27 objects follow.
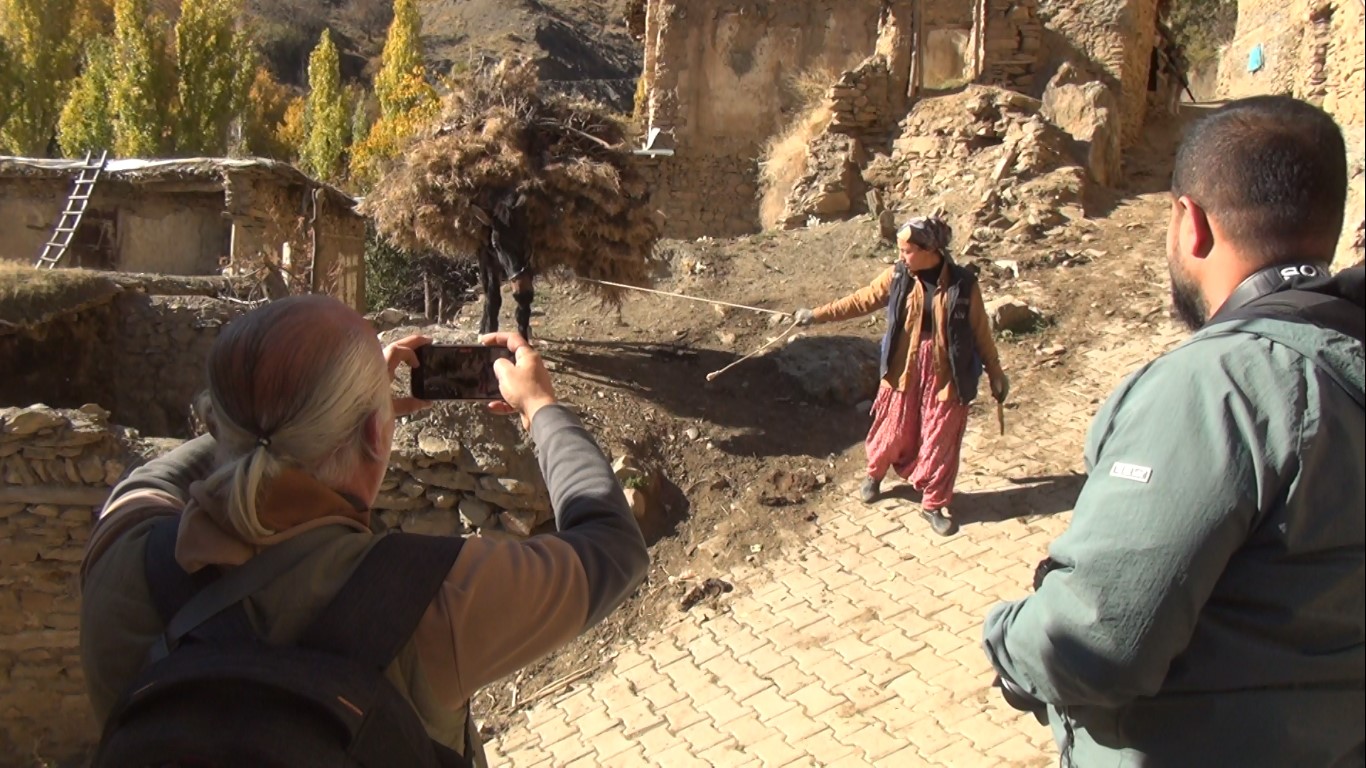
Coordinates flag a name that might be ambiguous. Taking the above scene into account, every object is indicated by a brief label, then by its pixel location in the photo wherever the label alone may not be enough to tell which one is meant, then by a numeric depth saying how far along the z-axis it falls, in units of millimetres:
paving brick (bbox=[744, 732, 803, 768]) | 4312
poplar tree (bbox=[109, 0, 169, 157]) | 26172
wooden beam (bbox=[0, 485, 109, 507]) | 6027
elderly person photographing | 1200
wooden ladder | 12320
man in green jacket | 1389
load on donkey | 7406
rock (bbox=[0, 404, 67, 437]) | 5965
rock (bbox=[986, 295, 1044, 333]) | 8102
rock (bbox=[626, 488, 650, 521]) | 6309
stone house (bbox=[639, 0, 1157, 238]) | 15734
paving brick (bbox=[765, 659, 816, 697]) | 4805
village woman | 5441
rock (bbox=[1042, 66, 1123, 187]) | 10844
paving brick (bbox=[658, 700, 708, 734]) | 4730
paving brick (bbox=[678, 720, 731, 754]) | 4539
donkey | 7426
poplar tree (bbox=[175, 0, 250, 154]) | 26797
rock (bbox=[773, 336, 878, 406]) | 7559
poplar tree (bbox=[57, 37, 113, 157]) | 26656
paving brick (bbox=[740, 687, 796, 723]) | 4652
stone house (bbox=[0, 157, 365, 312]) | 12281
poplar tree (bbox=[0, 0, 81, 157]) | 27156
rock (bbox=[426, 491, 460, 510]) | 6398
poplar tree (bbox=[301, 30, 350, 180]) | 28672
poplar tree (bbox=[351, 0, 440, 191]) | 26016
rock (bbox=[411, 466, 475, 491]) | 6391
